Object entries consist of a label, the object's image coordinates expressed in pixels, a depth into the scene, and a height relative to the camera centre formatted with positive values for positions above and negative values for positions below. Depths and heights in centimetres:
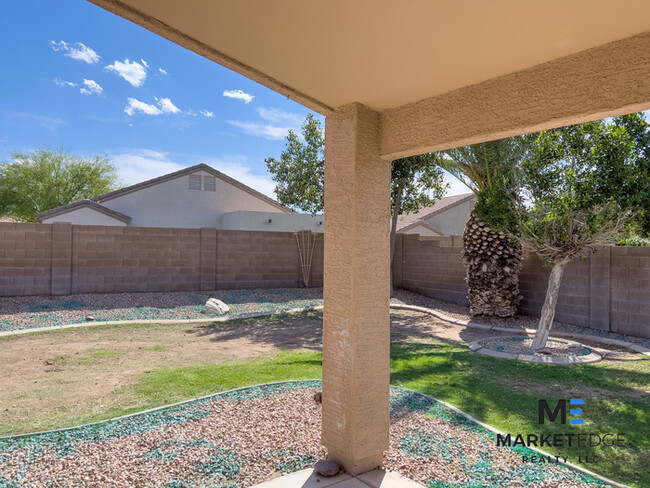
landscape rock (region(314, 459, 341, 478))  269 -139
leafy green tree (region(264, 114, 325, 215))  1335 +253
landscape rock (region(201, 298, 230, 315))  992 -140
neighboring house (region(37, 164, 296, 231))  1828 +196
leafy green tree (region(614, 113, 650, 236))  602 +116
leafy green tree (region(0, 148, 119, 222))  2475 +388
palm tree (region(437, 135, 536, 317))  909 +7
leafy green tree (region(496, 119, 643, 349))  612 +90
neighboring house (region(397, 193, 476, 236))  2458 +207
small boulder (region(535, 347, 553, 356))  652 -152
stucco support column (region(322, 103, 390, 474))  267 -26
